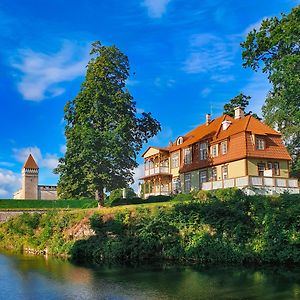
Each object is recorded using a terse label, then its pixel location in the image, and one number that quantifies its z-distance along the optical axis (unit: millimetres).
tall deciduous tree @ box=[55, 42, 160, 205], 34031
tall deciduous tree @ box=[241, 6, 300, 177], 25828
